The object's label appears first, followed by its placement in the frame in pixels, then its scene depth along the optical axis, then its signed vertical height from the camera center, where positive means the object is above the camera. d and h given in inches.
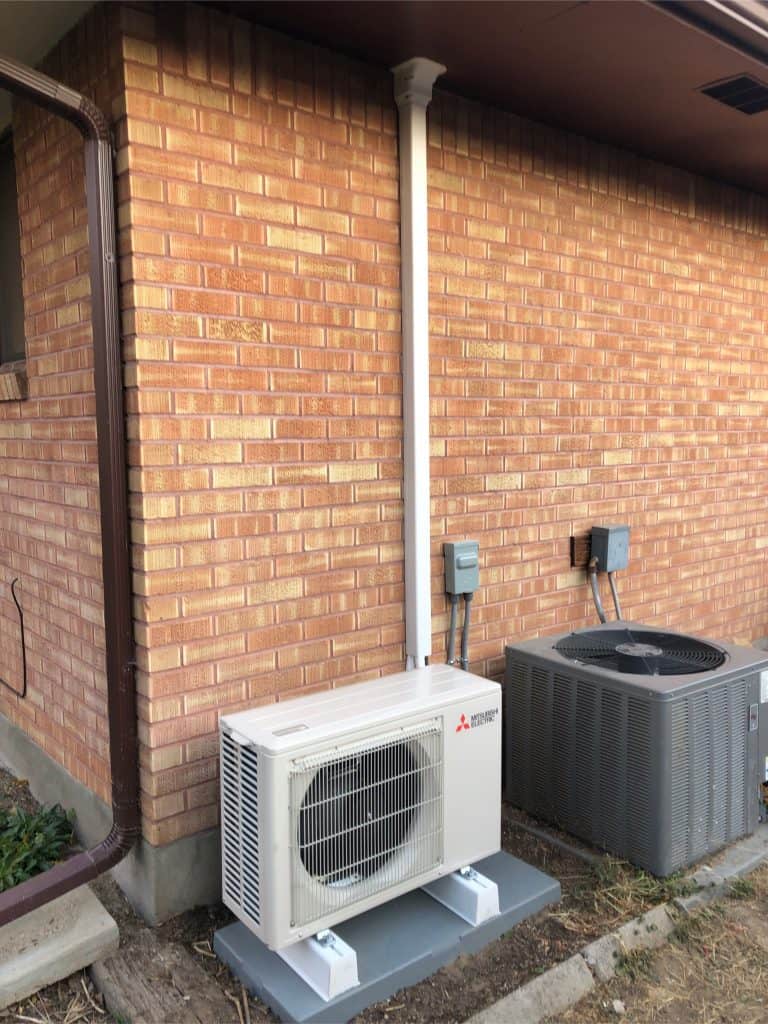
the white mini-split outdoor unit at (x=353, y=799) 86.0 -40.9
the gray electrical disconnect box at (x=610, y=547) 149.2 -19.4
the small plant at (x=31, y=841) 110.1 -57.1
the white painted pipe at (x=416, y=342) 115.4 +15.2
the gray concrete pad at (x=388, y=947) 85.6 -58.3
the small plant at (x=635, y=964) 96.2 -63.1
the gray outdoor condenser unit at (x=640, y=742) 110.3 -43.5
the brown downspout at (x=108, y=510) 91.4 -7.6
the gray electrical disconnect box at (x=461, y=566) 126.5 -19.2
